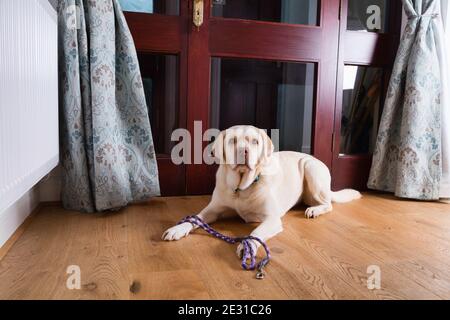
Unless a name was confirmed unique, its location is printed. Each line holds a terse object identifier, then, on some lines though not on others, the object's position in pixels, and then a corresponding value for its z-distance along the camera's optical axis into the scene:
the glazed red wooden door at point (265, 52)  1.97
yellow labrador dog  1.40
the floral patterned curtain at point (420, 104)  2.01
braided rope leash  1.09
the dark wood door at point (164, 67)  1.88
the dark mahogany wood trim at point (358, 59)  2.19
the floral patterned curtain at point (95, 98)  1.59
